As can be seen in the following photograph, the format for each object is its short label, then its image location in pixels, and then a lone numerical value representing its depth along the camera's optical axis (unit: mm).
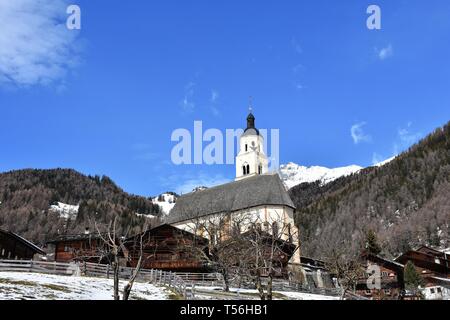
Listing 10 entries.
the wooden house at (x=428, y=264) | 66500
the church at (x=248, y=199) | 71438
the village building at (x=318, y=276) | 64562
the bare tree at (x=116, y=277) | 21562
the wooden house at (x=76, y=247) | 55250
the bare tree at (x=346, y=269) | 44544
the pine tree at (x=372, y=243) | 78088
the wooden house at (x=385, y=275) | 63825
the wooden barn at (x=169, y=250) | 52688
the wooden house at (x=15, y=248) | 52812
